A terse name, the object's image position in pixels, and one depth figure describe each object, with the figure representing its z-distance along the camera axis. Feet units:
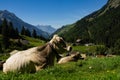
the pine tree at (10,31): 220.17
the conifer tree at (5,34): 181.16
